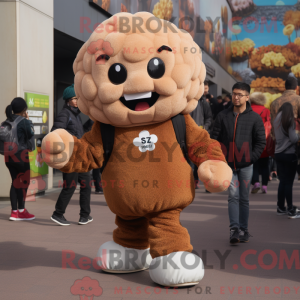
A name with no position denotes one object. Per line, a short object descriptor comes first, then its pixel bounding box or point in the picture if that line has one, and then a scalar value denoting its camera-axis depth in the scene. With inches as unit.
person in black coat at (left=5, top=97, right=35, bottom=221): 274.5
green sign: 351.6
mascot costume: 150.3
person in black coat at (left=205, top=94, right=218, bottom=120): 521.7
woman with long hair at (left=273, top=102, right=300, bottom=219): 272.4
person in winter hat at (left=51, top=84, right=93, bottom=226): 261.3
